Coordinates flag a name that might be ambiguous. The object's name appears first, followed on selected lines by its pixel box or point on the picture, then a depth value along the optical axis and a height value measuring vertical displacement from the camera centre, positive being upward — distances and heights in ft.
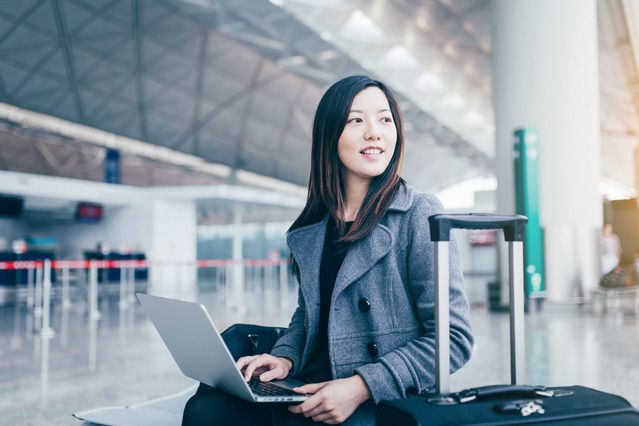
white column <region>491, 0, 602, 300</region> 31.86 +6.65
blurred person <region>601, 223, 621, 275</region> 37.60 -0.16
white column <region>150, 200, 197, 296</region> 63.57 +0.96
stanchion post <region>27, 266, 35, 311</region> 48.88 -3.47
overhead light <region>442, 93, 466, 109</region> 84.40 +21.60
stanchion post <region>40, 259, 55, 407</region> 14.82 -3.57
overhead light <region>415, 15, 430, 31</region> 58.23 +22.66
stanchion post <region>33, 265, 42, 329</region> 32.79 -3.95
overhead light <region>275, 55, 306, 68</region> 68.95 +22.12
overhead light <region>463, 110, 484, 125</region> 95.30 +21.81
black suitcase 4.59 -1.23
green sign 31.01 +2.64
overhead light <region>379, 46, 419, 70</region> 66.08 +21.76
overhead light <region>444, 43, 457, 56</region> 67.23 +23.07
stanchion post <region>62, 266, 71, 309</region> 44.60 -3.85
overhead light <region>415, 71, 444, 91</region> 73.87 +21.51
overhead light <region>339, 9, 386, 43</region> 57.34 +22.02
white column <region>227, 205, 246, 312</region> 40.98 -1.53
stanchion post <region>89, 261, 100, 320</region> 34.17 -2.74
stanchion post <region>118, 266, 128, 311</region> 43.92 -3.99
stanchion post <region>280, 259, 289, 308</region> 43.49 -3.96
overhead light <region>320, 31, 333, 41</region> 57.52 +20.98
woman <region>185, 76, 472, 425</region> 5.84 -0.32
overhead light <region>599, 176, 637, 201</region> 118.11 +12.80
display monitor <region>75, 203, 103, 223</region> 63.36 +4.30
